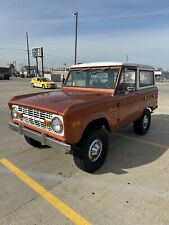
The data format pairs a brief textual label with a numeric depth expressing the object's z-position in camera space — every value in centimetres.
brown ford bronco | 268
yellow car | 2035
